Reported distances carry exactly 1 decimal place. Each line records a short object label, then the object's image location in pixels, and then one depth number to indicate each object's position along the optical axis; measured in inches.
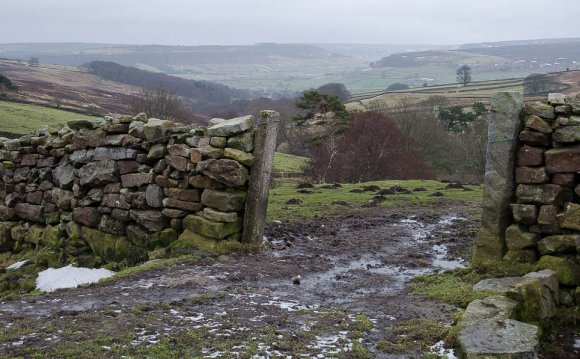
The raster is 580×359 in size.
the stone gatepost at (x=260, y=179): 504.7
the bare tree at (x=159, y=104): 2120.2
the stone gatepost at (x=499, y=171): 388.2
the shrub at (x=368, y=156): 1686.8
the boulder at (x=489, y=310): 264.5
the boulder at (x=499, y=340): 227.8
